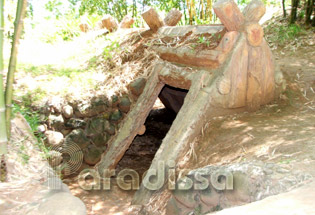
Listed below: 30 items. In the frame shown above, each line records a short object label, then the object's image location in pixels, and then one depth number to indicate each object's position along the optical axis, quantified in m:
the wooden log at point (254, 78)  4.07
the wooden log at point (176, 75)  4.33
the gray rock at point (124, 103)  5.04
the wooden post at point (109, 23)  6.28
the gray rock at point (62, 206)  1.81
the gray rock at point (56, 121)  4.55
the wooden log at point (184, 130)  3.73
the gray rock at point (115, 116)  5.03
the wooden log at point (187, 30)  4.39
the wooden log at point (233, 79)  3.94
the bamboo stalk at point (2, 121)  2.34
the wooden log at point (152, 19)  5.19
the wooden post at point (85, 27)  7.01
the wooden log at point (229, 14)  3.87
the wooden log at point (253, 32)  3.93
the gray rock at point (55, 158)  4.09
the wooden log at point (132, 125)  4.72
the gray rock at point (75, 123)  4.73
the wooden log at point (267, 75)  4.14
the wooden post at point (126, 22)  6.34
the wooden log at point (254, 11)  3.91
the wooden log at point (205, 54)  3.96
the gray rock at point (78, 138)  4.73
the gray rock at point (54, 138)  4.46
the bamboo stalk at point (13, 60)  2.46
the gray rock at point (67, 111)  4.63
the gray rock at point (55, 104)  4.55
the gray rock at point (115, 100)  4.96
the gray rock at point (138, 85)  5.00
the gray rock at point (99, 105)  4.81
